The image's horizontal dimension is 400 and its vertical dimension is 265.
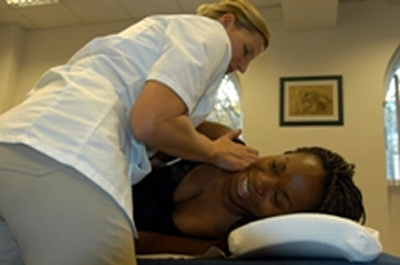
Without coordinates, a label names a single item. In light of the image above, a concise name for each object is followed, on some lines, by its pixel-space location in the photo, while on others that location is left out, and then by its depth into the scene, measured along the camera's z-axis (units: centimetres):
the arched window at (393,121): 368
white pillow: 101
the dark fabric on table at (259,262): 92
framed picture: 371
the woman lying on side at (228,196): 137
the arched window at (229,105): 416
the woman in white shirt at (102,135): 84
